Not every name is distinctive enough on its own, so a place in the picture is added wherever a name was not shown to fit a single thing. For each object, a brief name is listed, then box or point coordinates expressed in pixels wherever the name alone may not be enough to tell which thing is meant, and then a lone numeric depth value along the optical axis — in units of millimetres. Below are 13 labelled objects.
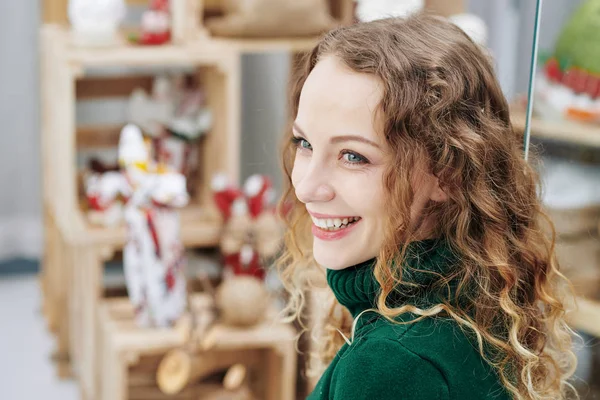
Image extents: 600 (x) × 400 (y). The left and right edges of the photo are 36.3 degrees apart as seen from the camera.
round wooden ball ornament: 1940
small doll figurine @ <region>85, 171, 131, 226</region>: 2037
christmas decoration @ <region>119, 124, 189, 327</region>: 1928
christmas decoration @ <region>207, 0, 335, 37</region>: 2180
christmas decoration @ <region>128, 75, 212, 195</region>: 2307
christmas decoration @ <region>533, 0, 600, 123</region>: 1467
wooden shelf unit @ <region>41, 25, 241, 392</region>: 2125
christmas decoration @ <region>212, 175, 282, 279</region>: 2094
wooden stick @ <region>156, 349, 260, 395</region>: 1900
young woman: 794
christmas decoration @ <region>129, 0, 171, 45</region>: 2178
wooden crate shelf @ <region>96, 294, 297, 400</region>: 1939
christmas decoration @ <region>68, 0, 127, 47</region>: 2117
